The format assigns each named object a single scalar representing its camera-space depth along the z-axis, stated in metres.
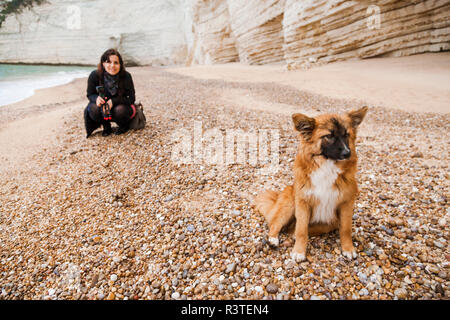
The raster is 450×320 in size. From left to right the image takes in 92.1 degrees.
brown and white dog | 1.93
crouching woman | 4.15
